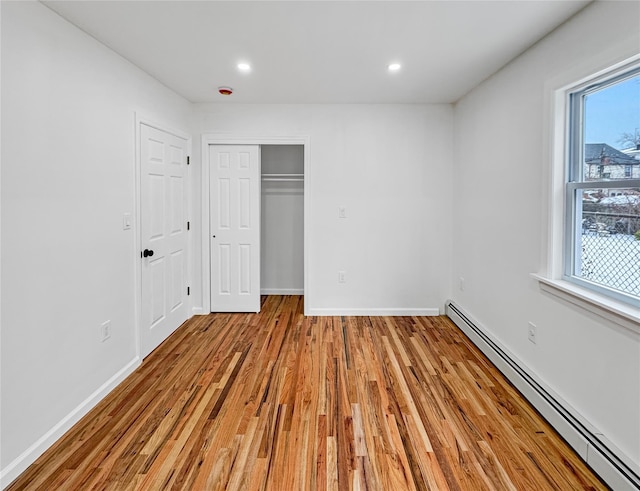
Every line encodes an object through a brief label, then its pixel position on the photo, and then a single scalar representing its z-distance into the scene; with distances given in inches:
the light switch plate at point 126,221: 107.1
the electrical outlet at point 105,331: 97.3
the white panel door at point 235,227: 161.2
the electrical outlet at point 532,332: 96.4
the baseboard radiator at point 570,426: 63.3
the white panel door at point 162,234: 119.9
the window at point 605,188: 70.6
